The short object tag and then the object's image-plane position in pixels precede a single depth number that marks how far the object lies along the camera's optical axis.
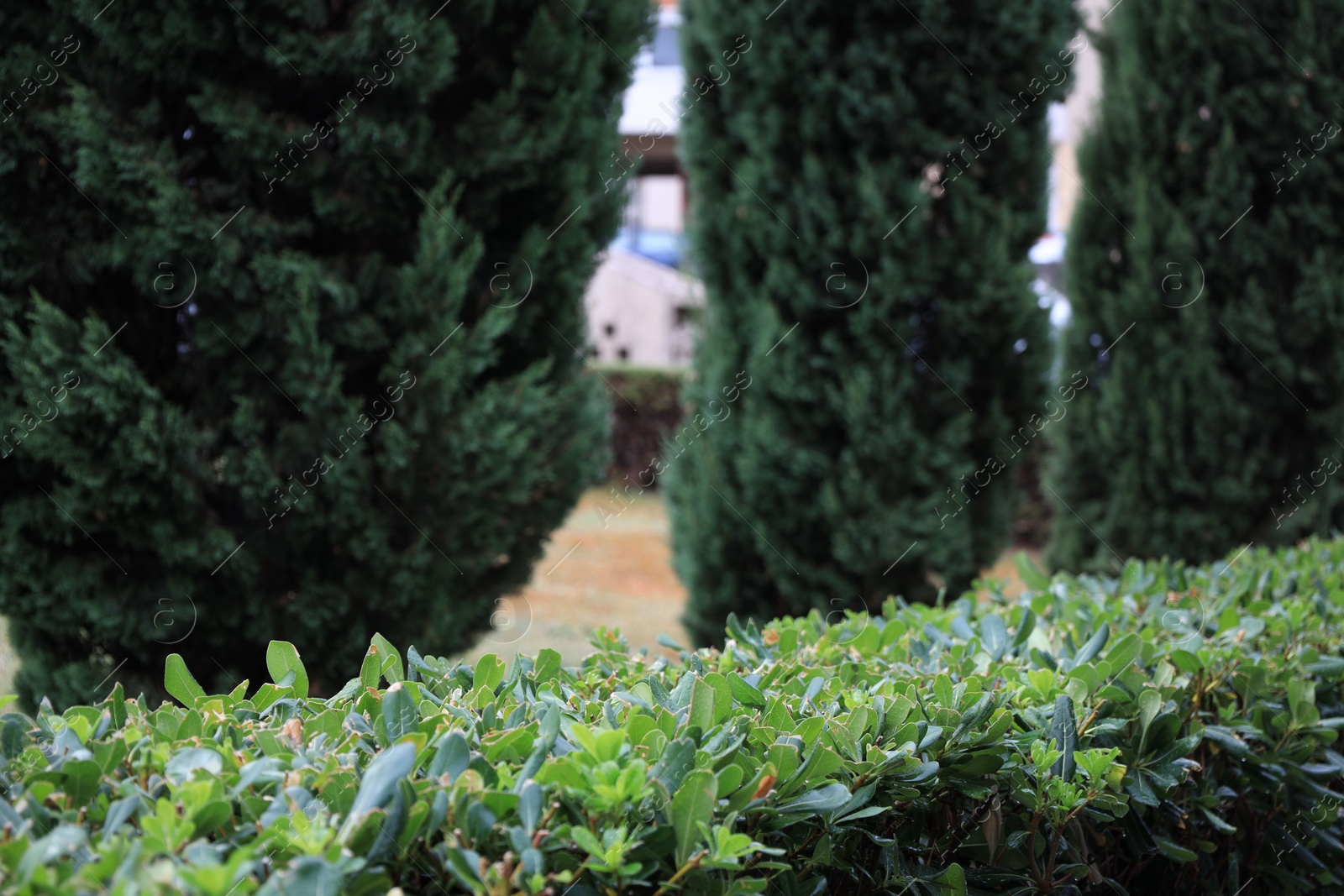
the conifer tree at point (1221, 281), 6.10
